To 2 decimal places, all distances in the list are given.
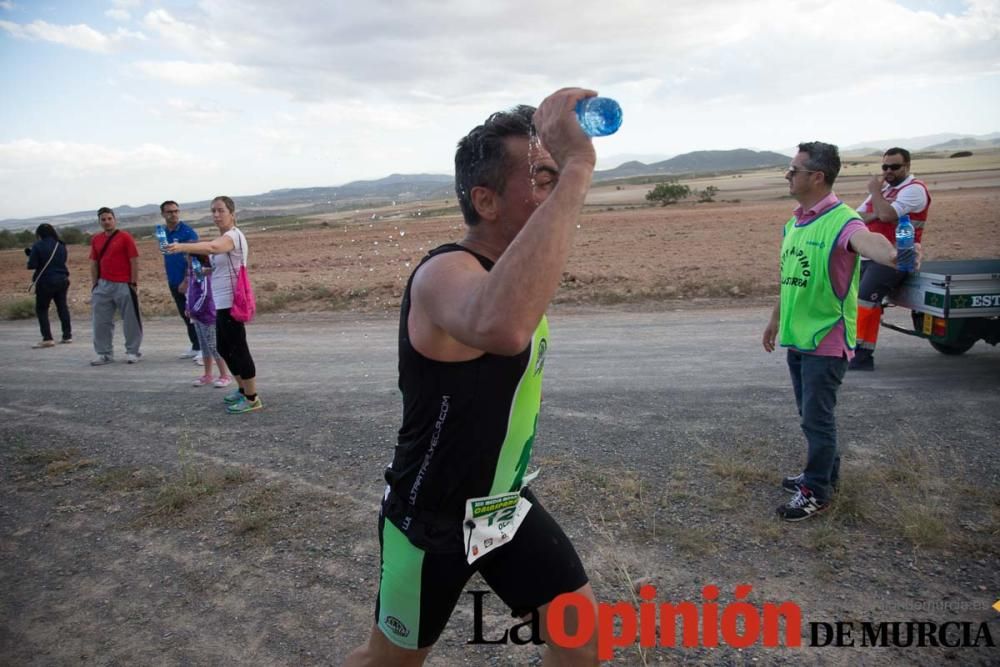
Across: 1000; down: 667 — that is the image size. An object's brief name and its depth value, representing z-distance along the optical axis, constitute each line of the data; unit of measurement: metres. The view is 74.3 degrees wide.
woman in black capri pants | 6.17
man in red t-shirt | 8.90
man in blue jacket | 7.84
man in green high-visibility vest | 3.70
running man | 1.46
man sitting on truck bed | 6.62
